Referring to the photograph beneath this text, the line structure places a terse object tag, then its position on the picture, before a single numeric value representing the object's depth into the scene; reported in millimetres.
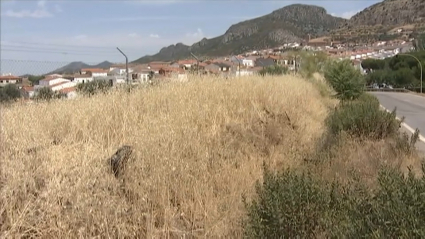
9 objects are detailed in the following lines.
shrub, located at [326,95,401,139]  9906
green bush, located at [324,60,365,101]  29578
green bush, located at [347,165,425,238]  2787
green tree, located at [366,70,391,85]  81875
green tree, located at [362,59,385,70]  99188
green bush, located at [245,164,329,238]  3438
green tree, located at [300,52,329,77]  41094
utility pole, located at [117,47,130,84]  12432
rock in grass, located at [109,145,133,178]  4684
